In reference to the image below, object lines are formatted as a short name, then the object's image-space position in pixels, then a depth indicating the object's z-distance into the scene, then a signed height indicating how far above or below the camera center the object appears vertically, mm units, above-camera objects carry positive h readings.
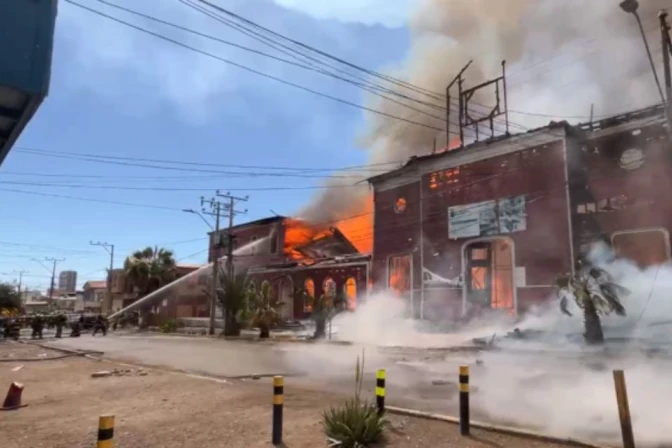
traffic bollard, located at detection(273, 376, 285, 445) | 5965 -1172
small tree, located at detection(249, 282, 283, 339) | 28564 +44
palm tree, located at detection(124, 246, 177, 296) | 51438 +4146
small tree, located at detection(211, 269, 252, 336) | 30344 +661
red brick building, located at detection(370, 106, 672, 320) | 20609 +4982
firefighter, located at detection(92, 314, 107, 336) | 34875 -1093
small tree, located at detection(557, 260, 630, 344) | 17766 +733
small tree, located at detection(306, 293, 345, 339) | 25797 -12
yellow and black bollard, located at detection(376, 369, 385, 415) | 6711 -1016
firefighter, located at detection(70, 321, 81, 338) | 32859 -1342
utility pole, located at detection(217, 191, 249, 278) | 32431 +5314
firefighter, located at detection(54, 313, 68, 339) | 31998 -906
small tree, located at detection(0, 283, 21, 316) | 50862 +880
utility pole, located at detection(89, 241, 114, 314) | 59156 +2395
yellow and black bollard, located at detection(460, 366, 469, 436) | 6203 -1112
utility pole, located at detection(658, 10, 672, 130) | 15133 +8200
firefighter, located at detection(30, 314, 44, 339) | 31766 -1110
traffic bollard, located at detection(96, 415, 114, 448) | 3527 -851
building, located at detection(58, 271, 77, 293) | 100669 +5685
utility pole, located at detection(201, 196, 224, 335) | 32469 +1385
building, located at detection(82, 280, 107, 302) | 80750 +2924
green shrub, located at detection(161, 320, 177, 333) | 38881 -1290
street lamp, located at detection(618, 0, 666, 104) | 13693 +8398
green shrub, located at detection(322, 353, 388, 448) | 5754 -1299
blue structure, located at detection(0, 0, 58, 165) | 3182 +1618
